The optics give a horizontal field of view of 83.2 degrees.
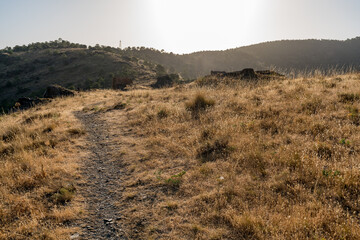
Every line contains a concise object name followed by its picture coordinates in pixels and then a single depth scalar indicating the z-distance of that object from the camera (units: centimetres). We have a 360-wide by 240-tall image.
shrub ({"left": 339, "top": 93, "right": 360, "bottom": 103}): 682
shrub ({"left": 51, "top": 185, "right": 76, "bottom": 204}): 409
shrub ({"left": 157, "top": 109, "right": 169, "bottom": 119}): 927
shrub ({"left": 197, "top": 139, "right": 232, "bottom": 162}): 525
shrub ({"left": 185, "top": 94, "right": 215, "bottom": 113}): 931
